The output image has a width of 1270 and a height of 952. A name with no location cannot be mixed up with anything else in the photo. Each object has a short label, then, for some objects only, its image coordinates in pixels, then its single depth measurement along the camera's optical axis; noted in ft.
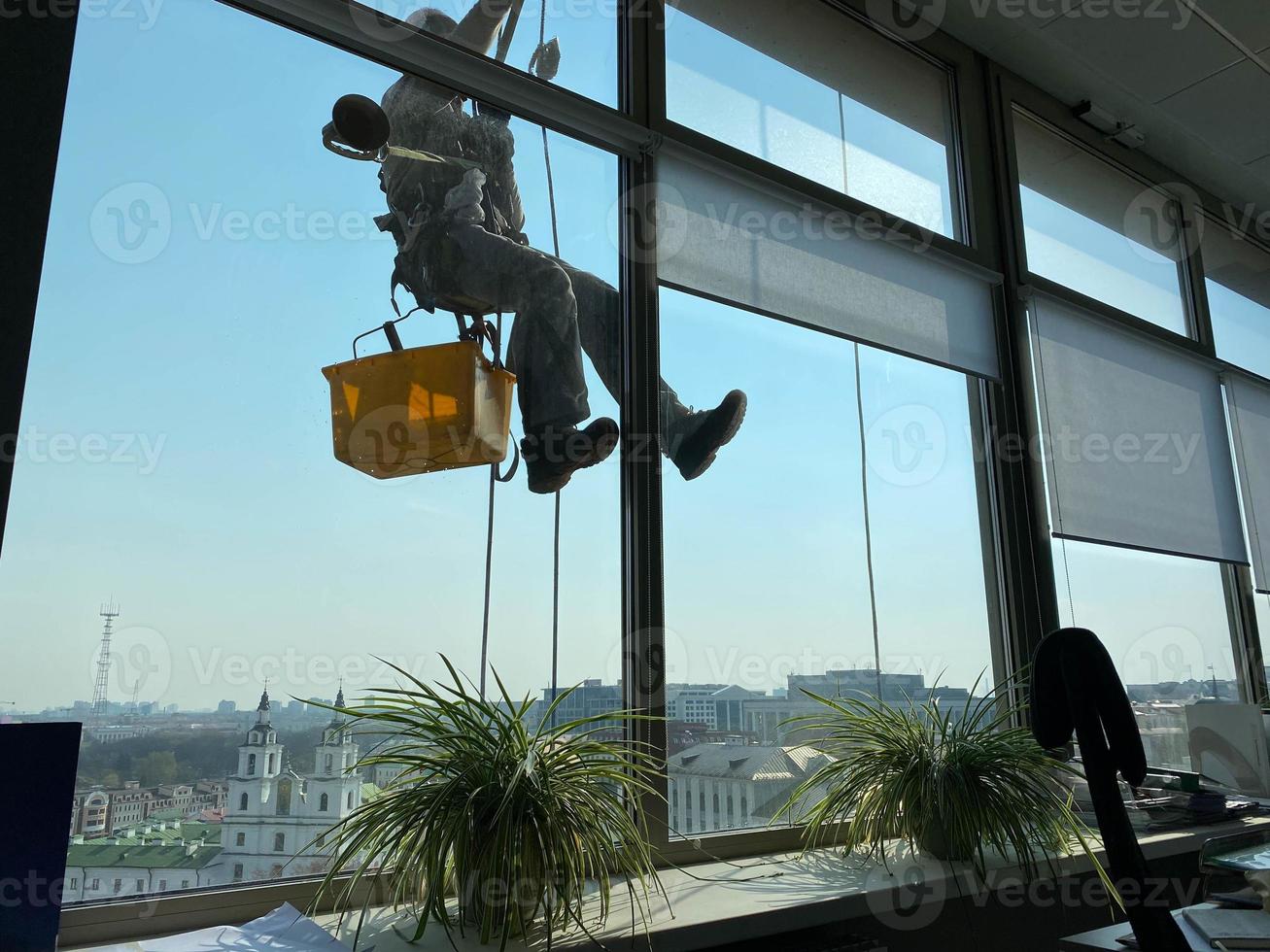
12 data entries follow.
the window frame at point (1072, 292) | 11.07
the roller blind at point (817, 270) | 8.66
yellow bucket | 6.23
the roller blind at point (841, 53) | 10.03
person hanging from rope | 7.04
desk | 4.28
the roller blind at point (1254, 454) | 13.76
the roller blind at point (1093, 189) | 12.98
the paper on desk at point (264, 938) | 4.99
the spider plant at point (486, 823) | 5.18
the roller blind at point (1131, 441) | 11.40
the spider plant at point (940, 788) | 7.29
